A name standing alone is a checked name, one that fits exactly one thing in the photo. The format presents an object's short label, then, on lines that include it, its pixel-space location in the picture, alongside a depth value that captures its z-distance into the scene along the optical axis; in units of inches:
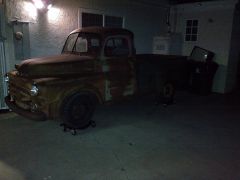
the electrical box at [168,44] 364.2
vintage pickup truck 175.6
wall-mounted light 238.8
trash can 319.6
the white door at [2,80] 227.9
